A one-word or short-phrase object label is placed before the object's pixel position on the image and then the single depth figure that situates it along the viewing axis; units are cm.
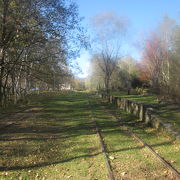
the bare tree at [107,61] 4739
